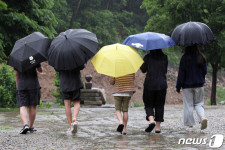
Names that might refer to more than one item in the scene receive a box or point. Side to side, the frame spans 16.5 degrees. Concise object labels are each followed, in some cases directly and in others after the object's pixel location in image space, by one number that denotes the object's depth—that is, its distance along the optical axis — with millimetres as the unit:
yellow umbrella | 14340
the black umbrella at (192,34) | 14598
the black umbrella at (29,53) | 15031
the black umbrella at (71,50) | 14211
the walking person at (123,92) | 14803
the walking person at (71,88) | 14765
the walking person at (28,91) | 15350
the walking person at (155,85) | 14970
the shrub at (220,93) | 71080
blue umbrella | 14530
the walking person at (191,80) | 15145
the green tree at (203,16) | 38250
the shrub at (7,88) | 33359
